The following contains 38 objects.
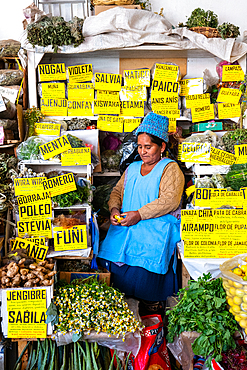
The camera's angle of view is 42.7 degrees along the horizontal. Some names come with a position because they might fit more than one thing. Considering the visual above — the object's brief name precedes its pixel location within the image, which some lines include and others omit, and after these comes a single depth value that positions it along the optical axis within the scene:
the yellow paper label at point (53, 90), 3.12
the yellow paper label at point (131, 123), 3.25
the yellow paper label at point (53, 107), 3.13
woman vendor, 2.57
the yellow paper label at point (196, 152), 2.80
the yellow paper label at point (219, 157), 2.79
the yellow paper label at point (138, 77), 3.19
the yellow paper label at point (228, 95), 3.32
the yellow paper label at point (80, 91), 3.20
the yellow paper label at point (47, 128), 2.94
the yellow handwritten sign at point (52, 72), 3.10
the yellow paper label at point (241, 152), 2.75
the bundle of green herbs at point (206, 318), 1.76
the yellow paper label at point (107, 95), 3.22
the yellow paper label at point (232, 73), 3.27
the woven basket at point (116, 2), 3.07
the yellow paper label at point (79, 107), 3.19
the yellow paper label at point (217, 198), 2.46
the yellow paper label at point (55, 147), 2.68
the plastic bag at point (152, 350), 2.24
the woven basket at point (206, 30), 3.08
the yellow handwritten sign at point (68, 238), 2.54
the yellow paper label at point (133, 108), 3.23
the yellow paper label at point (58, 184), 2.60
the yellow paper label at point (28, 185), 2.59
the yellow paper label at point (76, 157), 2.70
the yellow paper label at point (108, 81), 3.19
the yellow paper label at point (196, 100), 3.26
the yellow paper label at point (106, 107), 3.20
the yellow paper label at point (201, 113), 3.25
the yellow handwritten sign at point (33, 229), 2.57
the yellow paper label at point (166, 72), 3.16
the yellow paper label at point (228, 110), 3.31
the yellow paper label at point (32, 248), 2.49
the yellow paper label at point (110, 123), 3.22
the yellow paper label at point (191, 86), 3.25
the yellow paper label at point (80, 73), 3.16
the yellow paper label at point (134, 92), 3.21
